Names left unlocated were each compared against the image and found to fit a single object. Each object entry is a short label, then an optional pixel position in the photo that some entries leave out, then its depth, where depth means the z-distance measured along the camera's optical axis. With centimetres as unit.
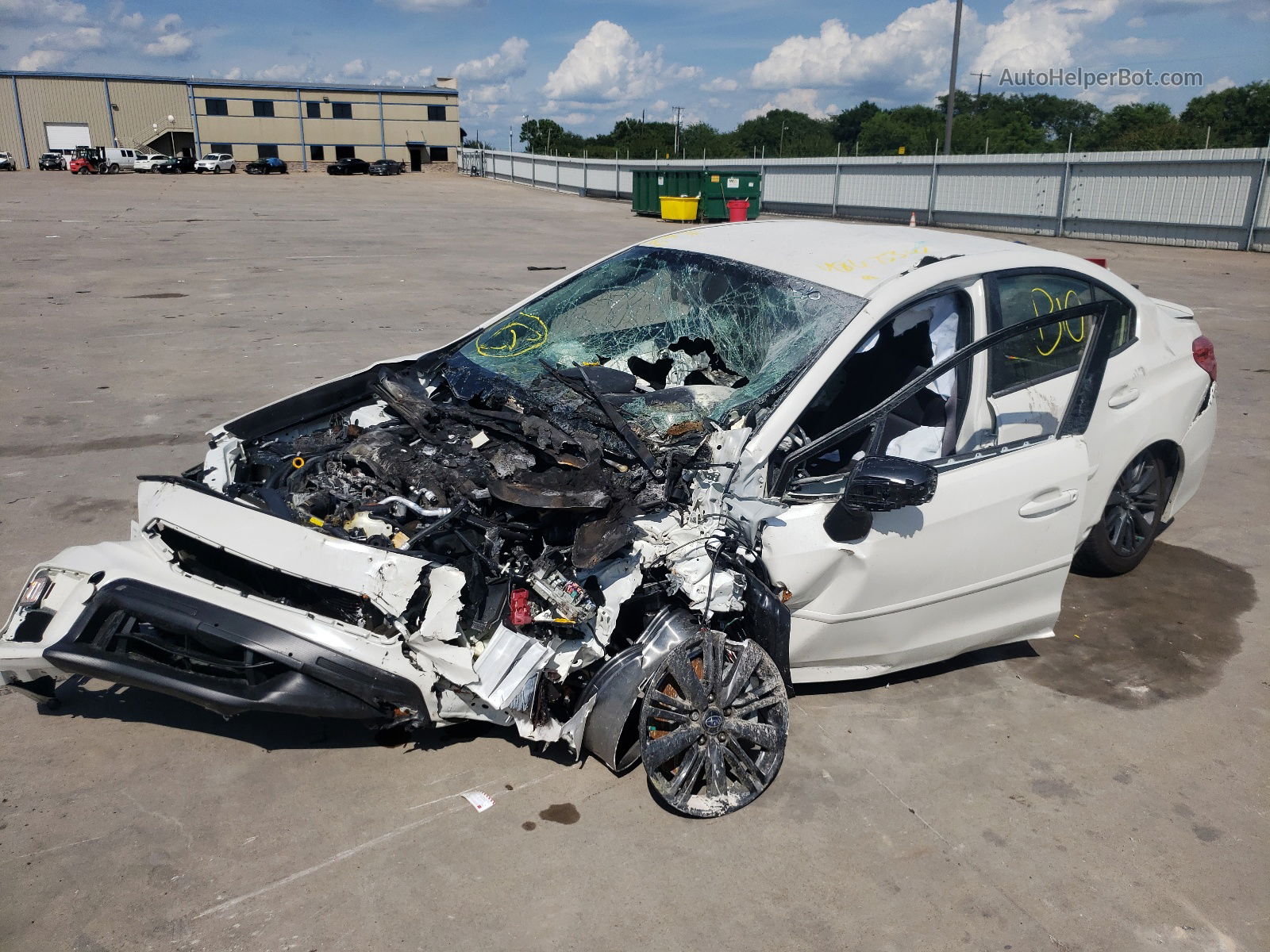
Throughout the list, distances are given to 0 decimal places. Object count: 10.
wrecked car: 291
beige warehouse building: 6819
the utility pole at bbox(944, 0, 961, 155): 3012
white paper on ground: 309
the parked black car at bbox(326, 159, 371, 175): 6072
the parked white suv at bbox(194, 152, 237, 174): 5781
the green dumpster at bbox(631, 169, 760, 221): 2730
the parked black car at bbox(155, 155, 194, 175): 5647
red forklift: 5191
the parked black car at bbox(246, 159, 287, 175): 5972
